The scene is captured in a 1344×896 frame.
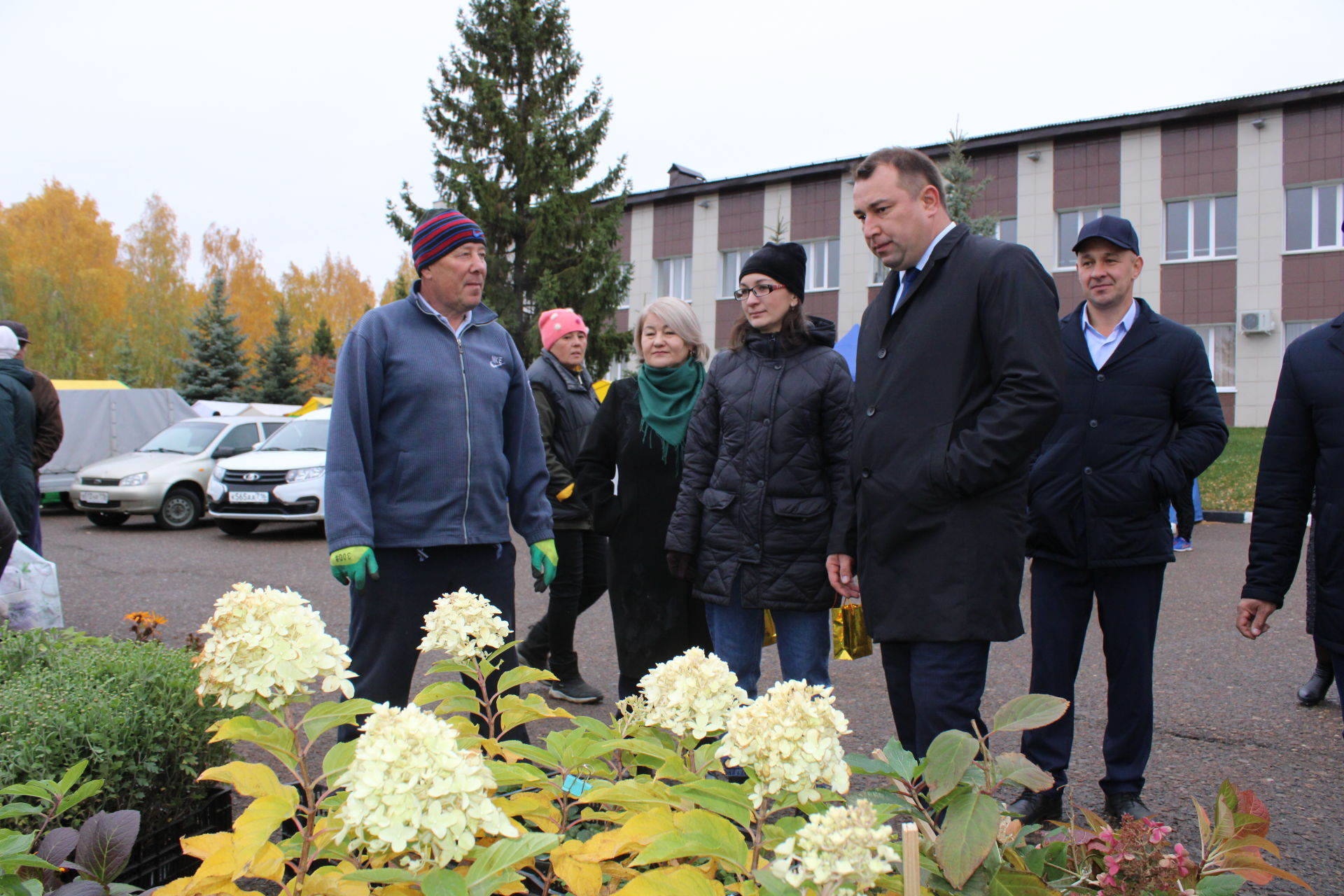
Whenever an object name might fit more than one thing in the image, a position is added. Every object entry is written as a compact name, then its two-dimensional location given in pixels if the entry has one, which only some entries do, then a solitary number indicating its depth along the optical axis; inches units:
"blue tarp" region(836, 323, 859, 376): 314.8
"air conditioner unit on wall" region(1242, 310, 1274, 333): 822.5
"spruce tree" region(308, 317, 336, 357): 1916.8
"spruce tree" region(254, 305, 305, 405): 1378.0
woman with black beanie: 129.9
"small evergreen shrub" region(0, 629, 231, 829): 98.2
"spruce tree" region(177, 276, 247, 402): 1261.1
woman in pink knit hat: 189.9
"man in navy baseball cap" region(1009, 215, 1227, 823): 125.8
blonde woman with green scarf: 151.6
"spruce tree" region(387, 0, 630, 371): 896.9
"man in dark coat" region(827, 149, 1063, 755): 92.8
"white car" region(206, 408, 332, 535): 474.3
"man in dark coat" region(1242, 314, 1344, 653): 103.4
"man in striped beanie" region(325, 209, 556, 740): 114.8
